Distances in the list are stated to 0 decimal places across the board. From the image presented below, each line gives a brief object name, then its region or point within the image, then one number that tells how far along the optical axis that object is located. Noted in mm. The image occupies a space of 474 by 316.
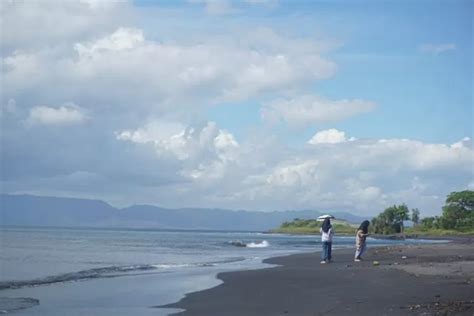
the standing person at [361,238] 32812
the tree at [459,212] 129500
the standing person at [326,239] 33125
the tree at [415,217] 146550
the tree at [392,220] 139625
